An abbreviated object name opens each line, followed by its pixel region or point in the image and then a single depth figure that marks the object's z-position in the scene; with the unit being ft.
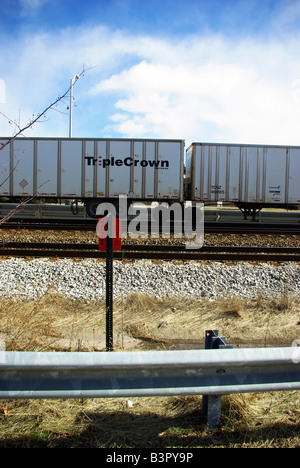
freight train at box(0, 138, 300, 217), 46.21
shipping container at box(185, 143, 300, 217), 46.88
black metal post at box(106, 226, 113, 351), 12.67
